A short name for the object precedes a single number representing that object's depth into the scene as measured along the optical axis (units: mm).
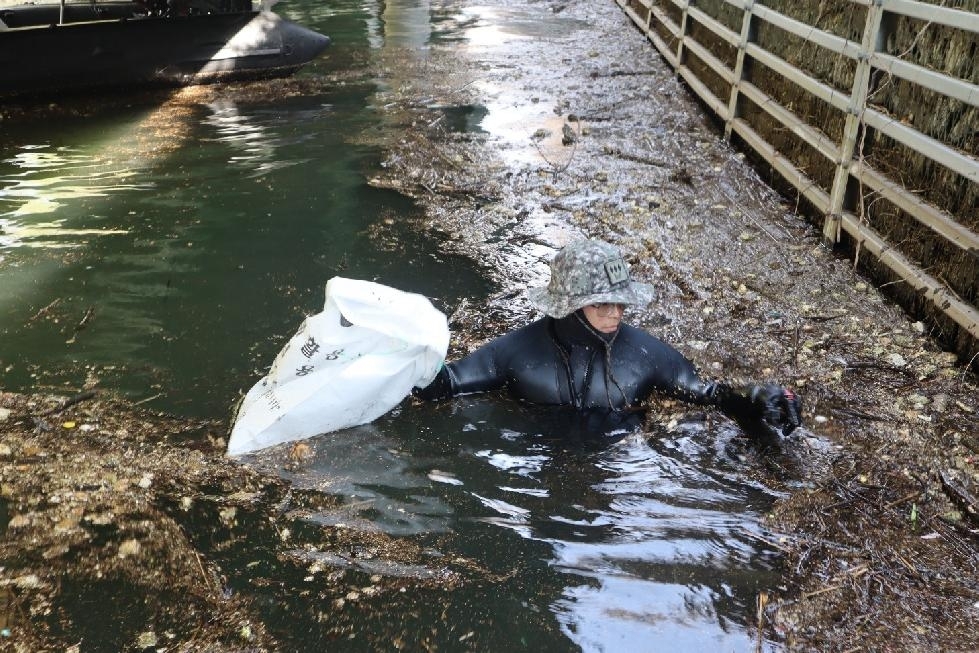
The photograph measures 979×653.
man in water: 3637
